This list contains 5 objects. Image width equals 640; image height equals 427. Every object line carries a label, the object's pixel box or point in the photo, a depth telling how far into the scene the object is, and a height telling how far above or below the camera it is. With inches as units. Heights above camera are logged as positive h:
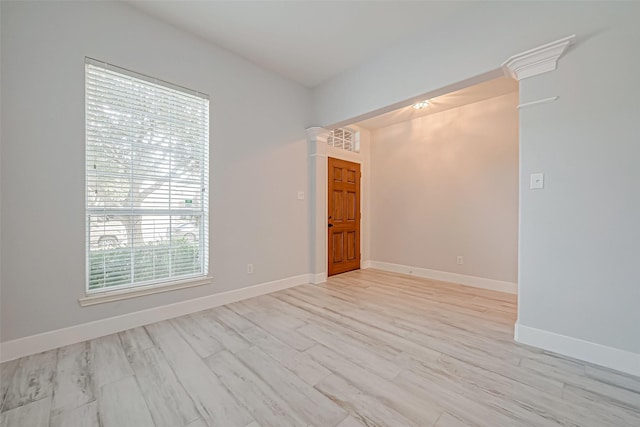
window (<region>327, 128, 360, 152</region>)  173.3 +53.8
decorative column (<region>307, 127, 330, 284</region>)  152.6 +9.2
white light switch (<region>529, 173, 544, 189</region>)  78.7 +10.1
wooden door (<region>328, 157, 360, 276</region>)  170.6 -3.3
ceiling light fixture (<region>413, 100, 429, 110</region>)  152.0 +67.2
